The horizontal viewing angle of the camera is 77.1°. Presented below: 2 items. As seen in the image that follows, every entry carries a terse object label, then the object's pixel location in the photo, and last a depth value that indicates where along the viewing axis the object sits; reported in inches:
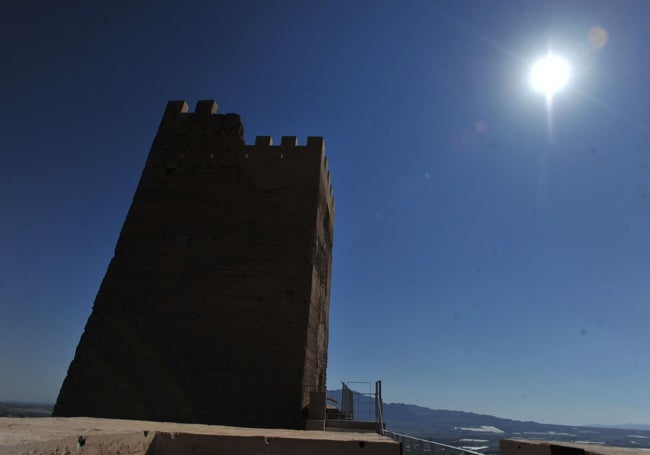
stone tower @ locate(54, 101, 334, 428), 395.2
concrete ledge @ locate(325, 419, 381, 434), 427.2
